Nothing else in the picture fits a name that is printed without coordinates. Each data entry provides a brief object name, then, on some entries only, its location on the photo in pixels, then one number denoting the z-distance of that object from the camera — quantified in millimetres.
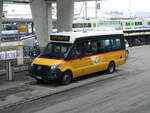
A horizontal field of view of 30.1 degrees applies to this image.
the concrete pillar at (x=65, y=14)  25219
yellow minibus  13352
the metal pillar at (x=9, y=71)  14625
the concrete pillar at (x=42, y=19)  24109
